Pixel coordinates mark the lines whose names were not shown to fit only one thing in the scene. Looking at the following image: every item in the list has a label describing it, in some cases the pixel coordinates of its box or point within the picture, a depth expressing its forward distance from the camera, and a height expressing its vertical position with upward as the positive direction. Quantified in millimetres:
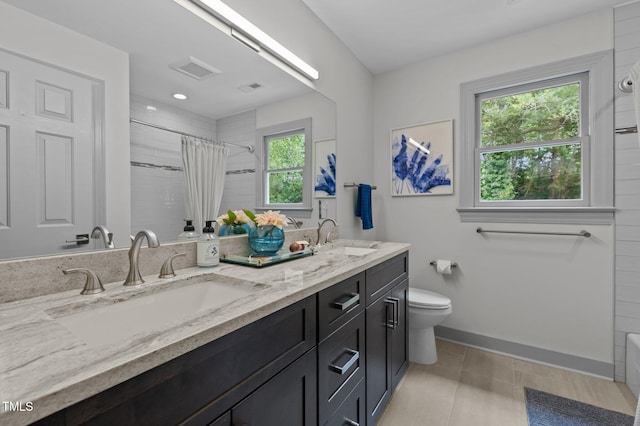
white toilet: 2021 -778
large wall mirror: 869 +444
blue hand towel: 2430 +39
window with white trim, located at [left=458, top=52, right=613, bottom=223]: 1933 +488
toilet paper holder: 2422 -452
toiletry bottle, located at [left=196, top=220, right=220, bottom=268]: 1185 -162
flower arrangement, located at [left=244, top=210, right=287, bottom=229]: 1414 -40
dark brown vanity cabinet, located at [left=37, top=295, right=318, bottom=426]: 486 -370
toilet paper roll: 2383 -463
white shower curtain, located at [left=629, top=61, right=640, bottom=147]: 1624 +706
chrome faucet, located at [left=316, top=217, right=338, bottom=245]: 2035 -87
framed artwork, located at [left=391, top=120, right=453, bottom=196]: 2445 +451
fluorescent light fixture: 1248 +884
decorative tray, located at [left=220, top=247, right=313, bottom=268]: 1231 -215
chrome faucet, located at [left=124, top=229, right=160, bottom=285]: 932 -161
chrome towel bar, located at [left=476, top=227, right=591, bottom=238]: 1964 -161
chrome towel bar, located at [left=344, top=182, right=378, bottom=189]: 2338 +208
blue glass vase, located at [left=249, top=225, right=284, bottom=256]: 1420 -139
